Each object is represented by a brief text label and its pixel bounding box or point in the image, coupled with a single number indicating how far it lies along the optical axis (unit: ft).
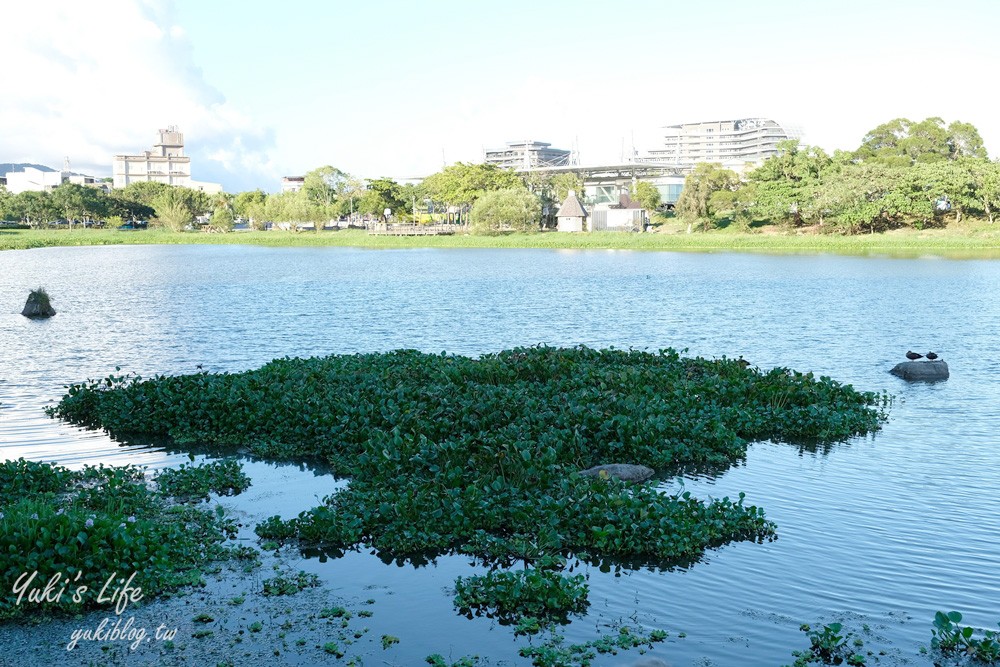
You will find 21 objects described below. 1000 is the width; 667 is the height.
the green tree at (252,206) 473.26
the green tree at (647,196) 378.32
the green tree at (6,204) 412.77
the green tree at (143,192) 462.60
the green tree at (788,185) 290.56
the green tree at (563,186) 402.31
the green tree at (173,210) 435.94
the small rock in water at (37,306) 114.21
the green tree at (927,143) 307.17
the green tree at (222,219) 451.53
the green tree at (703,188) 321.32
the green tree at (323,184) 442.50
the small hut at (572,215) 362.12
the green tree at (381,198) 431.43
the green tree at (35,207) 410.52
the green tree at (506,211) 357.20
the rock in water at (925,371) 71.72
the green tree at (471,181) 393.50
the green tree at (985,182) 254.68
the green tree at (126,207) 448.24
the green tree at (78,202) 411.13
